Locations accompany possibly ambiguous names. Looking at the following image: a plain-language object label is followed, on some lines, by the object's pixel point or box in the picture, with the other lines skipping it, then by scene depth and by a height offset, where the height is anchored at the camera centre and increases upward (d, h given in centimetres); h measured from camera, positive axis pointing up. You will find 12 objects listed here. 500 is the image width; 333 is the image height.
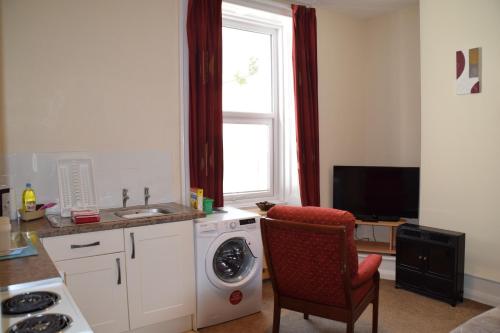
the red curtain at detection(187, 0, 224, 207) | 332 +46
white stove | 107 -47
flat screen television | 394 -43
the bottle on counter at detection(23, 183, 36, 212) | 259 -31
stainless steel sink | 290 -46
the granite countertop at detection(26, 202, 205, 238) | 234 -45
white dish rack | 275 -23
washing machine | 288 -88
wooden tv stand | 391 -100
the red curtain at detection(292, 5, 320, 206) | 396 +52
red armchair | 223 -68
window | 384 +46
